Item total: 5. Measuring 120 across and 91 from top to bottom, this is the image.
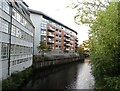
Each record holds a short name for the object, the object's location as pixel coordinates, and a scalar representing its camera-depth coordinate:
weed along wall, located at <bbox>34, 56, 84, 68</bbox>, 21.85
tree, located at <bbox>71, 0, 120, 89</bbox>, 5.25
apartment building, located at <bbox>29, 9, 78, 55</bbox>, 26.69
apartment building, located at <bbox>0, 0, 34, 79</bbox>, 9.73
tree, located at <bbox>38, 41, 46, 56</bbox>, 25.18
